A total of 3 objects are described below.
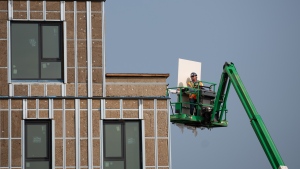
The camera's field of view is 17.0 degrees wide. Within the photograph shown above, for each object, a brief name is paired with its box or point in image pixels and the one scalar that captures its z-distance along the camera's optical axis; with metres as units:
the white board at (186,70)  57.19
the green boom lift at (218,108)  55.22
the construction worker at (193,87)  55.94
